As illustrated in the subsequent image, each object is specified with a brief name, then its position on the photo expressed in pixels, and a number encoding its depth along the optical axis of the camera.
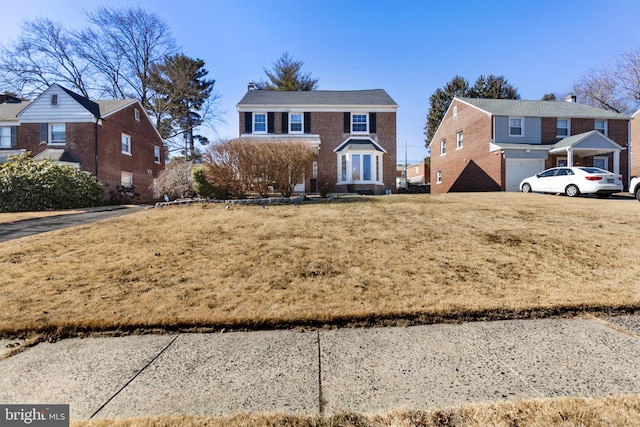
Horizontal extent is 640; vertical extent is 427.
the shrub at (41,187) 12.98
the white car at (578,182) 13.95
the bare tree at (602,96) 35.22
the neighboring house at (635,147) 23.34
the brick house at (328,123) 22.09
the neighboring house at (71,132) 19.95
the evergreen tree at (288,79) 38.66
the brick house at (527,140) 20.34
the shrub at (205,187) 11.67
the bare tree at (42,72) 27.47
